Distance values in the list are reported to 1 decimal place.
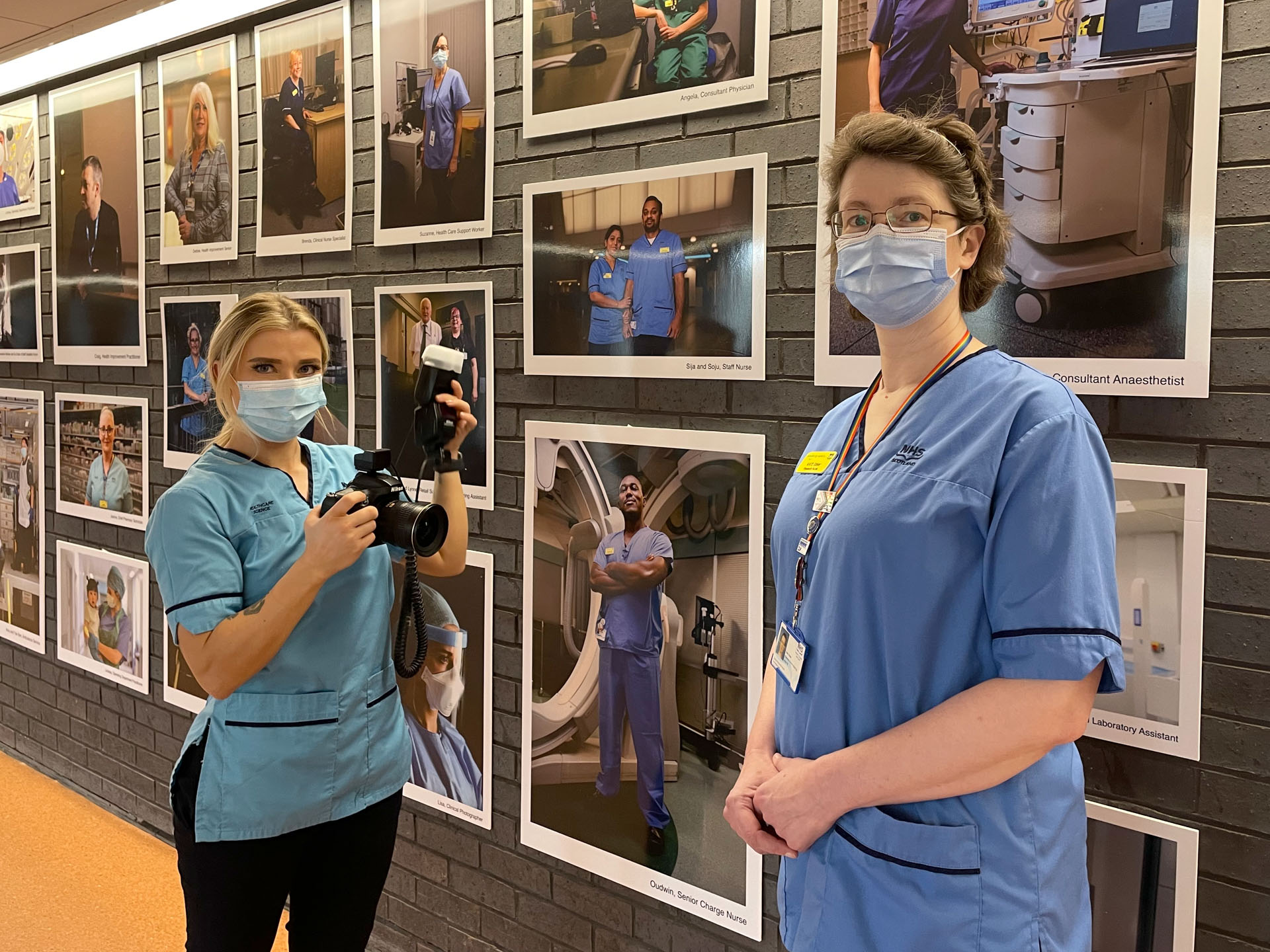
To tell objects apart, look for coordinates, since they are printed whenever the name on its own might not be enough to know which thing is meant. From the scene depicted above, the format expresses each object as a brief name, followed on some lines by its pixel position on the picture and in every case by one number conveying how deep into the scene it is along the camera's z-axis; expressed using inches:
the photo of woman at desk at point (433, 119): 98.0
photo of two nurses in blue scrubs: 81.2
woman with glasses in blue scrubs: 44.5
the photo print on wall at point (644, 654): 83.6
